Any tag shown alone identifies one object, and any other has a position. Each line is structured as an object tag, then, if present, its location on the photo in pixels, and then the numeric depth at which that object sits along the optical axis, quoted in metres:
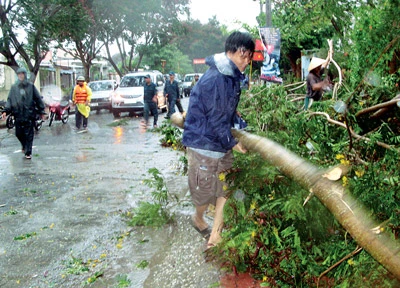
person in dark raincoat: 9.09
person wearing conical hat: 7.67
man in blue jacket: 3.54
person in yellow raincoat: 15.28
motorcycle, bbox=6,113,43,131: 15.38
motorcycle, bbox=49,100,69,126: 17.28
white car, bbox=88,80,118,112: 23.67
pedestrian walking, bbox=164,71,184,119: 17.41
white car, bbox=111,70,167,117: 20.25
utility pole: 14.40
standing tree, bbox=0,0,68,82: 20.19
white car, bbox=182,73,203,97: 42.34
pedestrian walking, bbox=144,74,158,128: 16.27
